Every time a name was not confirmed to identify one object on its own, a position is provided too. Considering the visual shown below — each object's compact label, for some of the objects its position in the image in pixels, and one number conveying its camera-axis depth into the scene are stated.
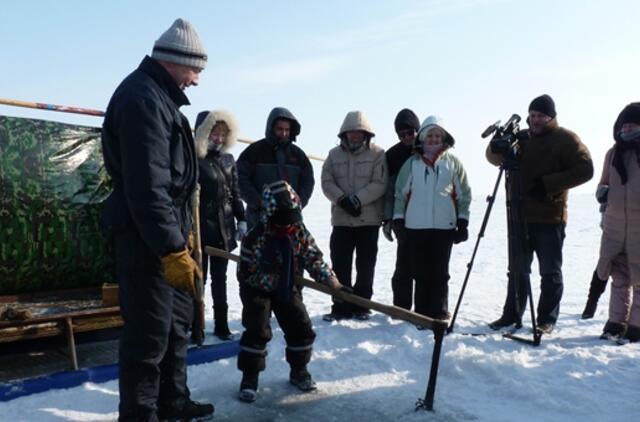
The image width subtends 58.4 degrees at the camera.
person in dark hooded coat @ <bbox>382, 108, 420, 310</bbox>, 5.30
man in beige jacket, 5.29
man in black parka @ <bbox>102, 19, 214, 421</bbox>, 2.46
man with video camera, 4.79
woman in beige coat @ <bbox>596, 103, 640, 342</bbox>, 4.58
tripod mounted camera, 4.78
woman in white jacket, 4.96
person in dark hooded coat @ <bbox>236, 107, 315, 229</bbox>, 4.90
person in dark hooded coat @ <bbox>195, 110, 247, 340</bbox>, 4.67
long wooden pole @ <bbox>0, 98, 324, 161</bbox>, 4.64
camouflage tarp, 4.48
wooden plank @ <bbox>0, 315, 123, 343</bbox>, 3.71
